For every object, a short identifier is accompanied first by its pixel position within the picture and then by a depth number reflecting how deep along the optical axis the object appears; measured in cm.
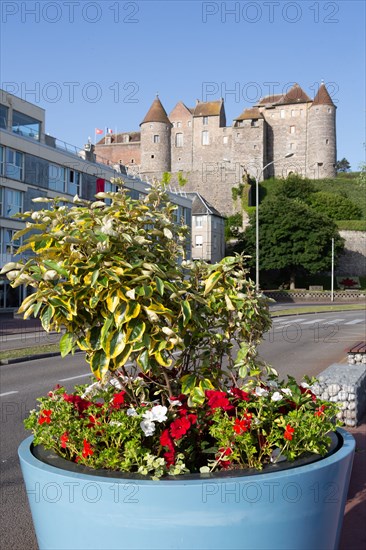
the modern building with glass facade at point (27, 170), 3471
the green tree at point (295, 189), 8038
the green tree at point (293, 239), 6362
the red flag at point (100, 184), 4236
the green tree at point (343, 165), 14012
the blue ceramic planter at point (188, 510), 271
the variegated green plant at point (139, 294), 310
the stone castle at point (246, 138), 9425
